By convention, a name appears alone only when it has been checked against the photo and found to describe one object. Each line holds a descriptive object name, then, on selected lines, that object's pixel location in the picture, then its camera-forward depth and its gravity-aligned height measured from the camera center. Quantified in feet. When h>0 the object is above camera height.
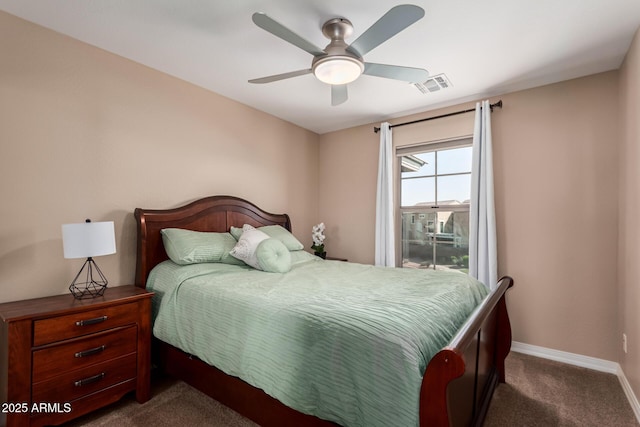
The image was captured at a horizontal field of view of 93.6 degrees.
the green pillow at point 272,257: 8.27 -1.14
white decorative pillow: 8.55 -0.94
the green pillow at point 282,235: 10.50 -0.68
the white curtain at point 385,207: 12.16 +0.38
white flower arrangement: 12.98 -0.96
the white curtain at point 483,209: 9.75 +0.24
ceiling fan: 5.19 +3.39
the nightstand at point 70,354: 5.24 -2.71
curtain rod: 10.17 +3.79
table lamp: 6.06 -0.54
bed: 3.50 -2.26
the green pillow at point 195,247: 7.99 -0.85
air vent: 9.30 +4.28
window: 11.29 +0.51
